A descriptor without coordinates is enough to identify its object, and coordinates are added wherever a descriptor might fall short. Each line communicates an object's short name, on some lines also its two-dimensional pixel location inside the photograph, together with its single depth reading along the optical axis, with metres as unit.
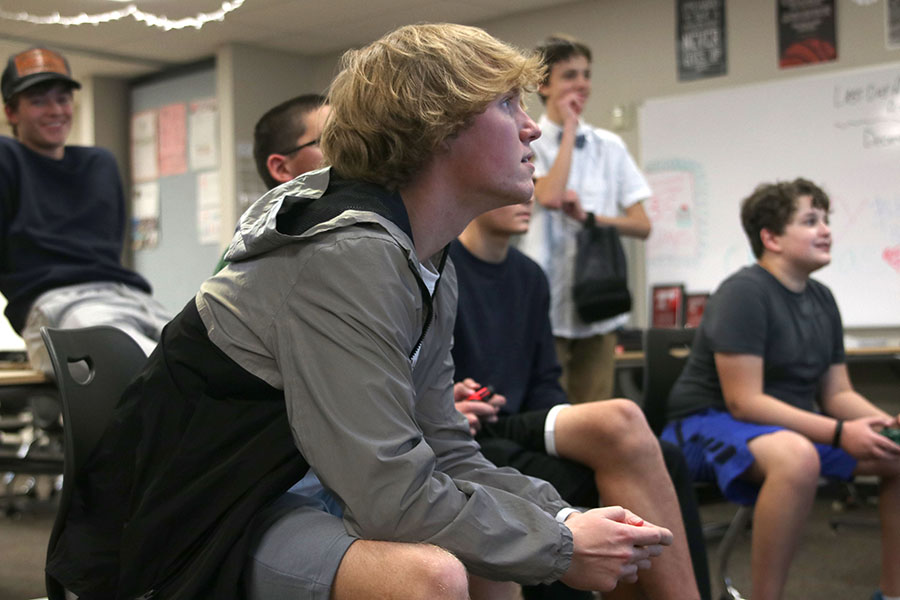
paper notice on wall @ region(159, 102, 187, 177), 7.35
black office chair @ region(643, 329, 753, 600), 3.01
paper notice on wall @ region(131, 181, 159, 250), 7.62
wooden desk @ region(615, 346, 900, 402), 3.95
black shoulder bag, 2.99
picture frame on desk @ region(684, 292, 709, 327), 5.21
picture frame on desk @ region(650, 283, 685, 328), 5.38
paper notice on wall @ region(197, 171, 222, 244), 7.13
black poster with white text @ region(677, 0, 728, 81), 5.36
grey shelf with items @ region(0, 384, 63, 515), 2.26
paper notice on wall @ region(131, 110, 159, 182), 7.61
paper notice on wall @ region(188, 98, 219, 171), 7.13
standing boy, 3.07
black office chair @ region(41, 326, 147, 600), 1.42
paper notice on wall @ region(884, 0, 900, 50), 4.82
